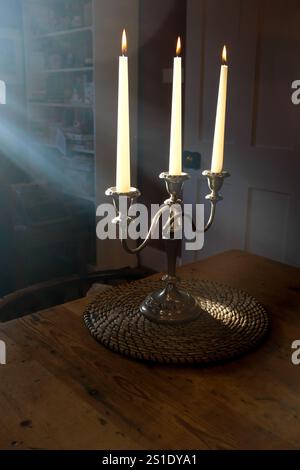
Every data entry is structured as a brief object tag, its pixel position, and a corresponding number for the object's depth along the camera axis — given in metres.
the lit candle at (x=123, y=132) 0.78
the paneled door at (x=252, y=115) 2.00
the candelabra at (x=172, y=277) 0.88
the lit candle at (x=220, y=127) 0.94
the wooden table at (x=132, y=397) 0.67
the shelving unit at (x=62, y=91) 3.18
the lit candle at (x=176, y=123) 0.82
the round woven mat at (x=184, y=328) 0.88
